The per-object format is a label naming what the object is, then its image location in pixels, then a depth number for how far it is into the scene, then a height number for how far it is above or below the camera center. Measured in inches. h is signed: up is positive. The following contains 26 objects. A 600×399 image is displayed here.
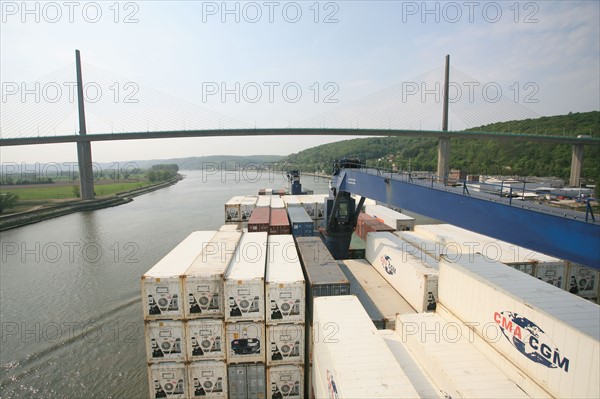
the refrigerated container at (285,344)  408.2 -234.2
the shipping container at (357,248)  796.0 -212.7
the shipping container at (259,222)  737.6 -129.7
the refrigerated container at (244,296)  394.6 -164.1
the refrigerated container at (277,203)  1065.3 -128.5
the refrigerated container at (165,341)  402.0 -225.6
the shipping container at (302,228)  772.0 -149.5
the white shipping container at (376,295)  449.9 -214.2
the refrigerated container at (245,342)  403.5 -229.0
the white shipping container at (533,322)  245.6 -149.6
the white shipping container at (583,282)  509.4 -194.5
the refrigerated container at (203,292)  397.4 -159.6
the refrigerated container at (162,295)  394.9 -161.5
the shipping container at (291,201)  1071.7 -122.4
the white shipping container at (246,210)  1008.2 -135.2
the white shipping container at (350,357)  259.4 -183.5
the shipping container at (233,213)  1007.0 -144.5
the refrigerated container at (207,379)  410.9 -283.3
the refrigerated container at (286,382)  416.8 -291.3
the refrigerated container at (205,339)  404.5 -225.2
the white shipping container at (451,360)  290.7 -208.9
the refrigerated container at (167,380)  410.6 -284.9
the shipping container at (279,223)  753.0 -139.8
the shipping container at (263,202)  1047.0 -122.0
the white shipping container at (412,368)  315.0 -227.8
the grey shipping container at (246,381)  415.2 -288.2
